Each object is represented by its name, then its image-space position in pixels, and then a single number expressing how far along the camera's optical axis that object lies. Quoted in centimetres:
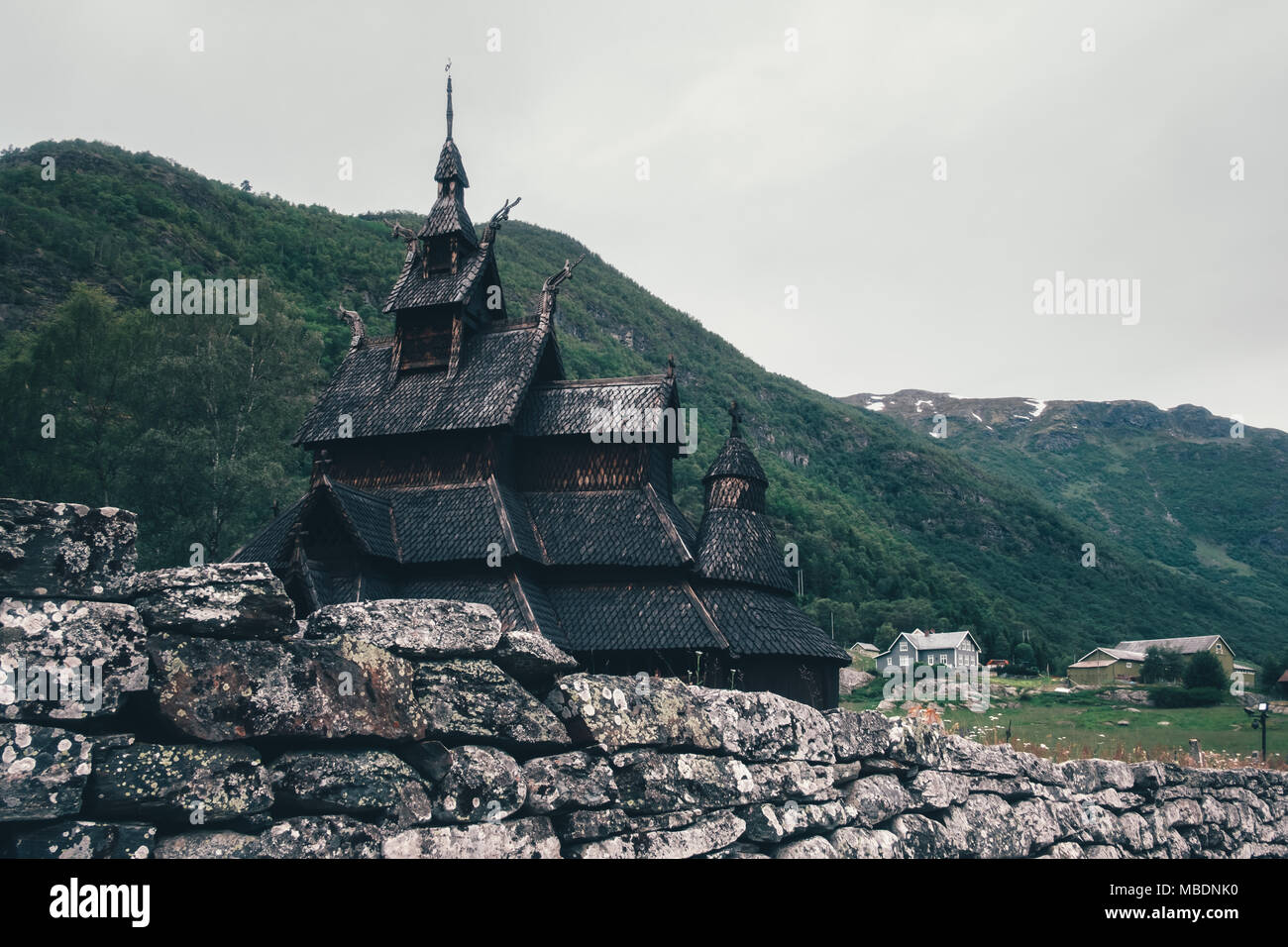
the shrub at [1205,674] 7588
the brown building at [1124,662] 8638
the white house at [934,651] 8600
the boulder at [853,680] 7290
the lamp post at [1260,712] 2467
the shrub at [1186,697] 6681
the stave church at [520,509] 2473
